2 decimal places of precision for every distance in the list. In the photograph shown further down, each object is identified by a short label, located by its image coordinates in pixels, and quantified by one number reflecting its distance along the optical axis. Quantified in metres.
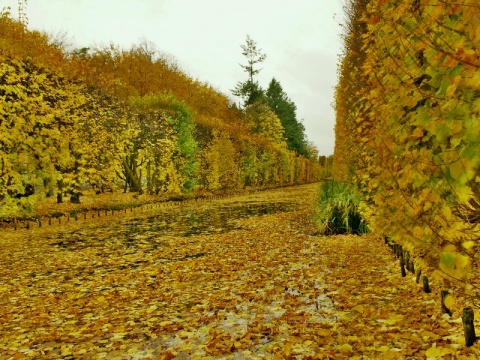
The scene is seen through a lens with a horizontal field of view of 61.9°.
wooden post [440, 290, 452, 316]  4.88
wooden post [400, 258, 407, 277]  7.19
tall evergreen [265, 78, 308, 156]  72.44
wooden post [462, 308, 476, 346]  4.05
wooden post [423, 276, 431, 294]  6.09
